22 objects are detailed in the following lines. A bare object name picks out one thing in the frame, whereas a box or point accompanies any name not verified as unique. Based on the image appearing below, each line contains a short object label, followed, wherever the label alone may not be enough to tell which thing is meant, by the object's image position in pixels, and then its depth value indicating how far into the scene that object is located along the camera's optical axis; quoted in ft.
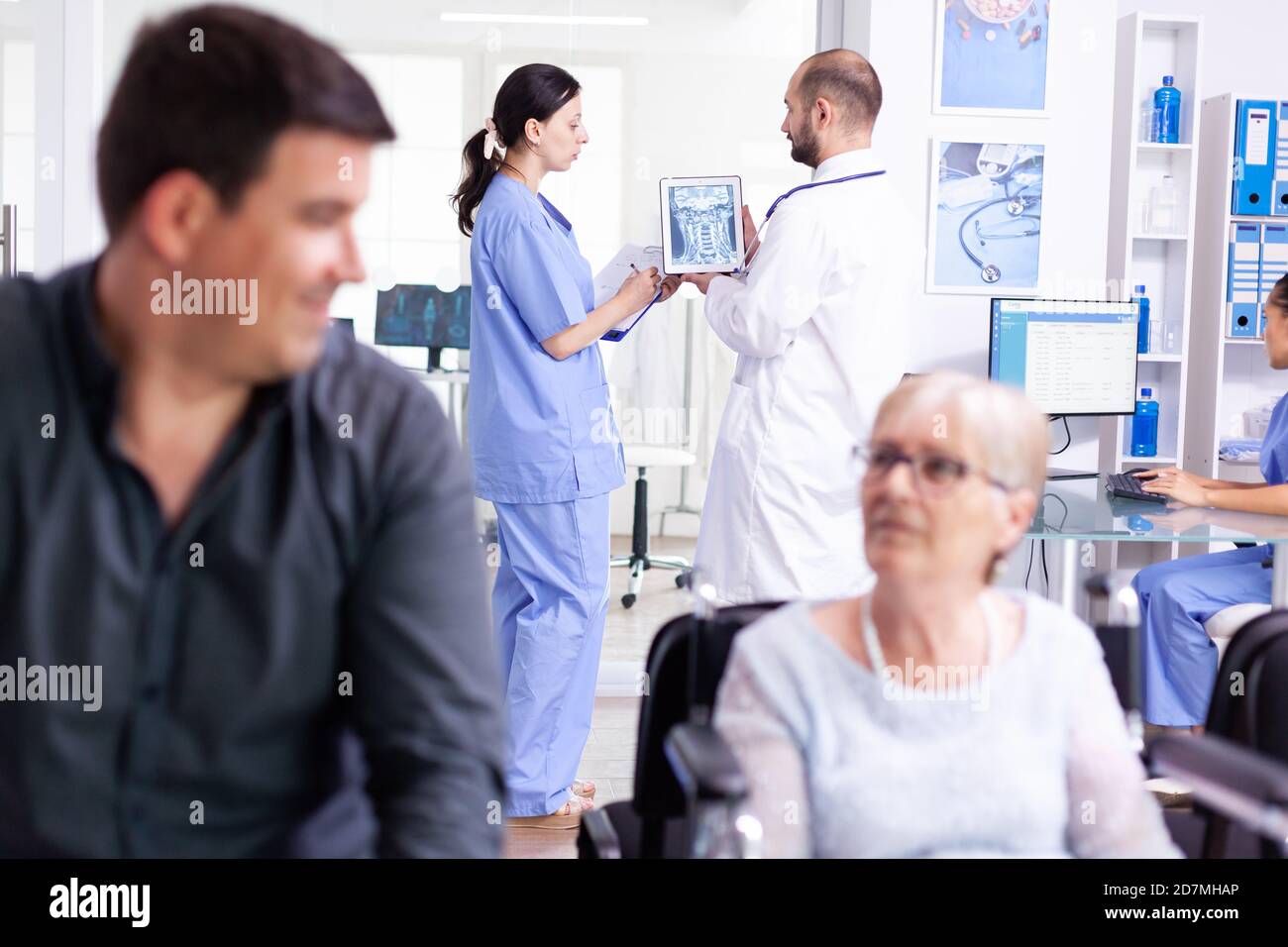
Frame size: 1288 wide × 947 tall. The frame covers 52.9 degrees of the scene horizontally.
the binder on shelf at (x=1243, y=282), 15.33
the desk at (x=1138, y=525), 8.40
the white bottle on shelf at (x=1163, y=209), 15.08
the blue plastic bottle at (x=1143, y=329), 14.71
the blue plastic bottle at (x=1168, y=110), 14.99
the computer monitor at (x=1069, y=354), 11.47
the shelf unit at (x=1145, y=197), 14.70
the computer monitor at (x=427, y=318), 12.07
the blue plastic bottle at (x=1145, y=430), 14.64
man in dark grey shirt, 3.51
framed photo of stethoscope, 11.74
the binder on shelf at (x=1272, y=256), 15.33
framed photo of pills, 11.53
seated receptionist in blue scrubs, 10.52
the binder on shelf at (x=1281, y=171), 15.24
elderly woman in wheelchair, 4.27
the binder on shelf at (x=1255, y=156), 15.12
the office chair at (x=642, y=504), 12.83
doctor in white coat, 7.98
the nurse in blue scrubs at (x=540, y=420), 8.84
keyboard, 9.80
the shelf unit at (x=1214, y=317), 15.35
